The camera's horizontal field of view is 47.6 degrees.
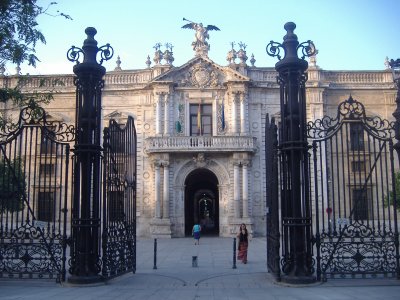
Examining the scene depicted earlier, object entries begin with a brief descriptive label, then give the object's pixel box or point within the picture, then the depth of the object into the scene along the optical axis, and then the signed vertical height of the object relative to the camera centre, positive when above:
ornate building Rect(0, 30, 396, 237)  31.09 +5.95
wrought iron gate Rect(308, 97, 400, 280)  9.99 -1.06
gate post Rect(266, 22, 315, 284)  9.65 +0.75
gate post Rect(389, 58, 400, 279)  10.08 +1.67
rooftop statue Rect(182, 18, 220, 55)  33.25 +11.99
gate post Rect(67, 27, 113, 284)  9.95 +0.76
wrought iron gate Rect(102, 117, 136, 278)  10.63 -0.02
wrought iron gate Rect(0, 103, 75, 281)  10.37 -0.99
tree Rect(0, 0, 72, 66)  10.53 +3.97
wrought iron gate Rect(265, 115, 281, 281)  10.27 -0.08
